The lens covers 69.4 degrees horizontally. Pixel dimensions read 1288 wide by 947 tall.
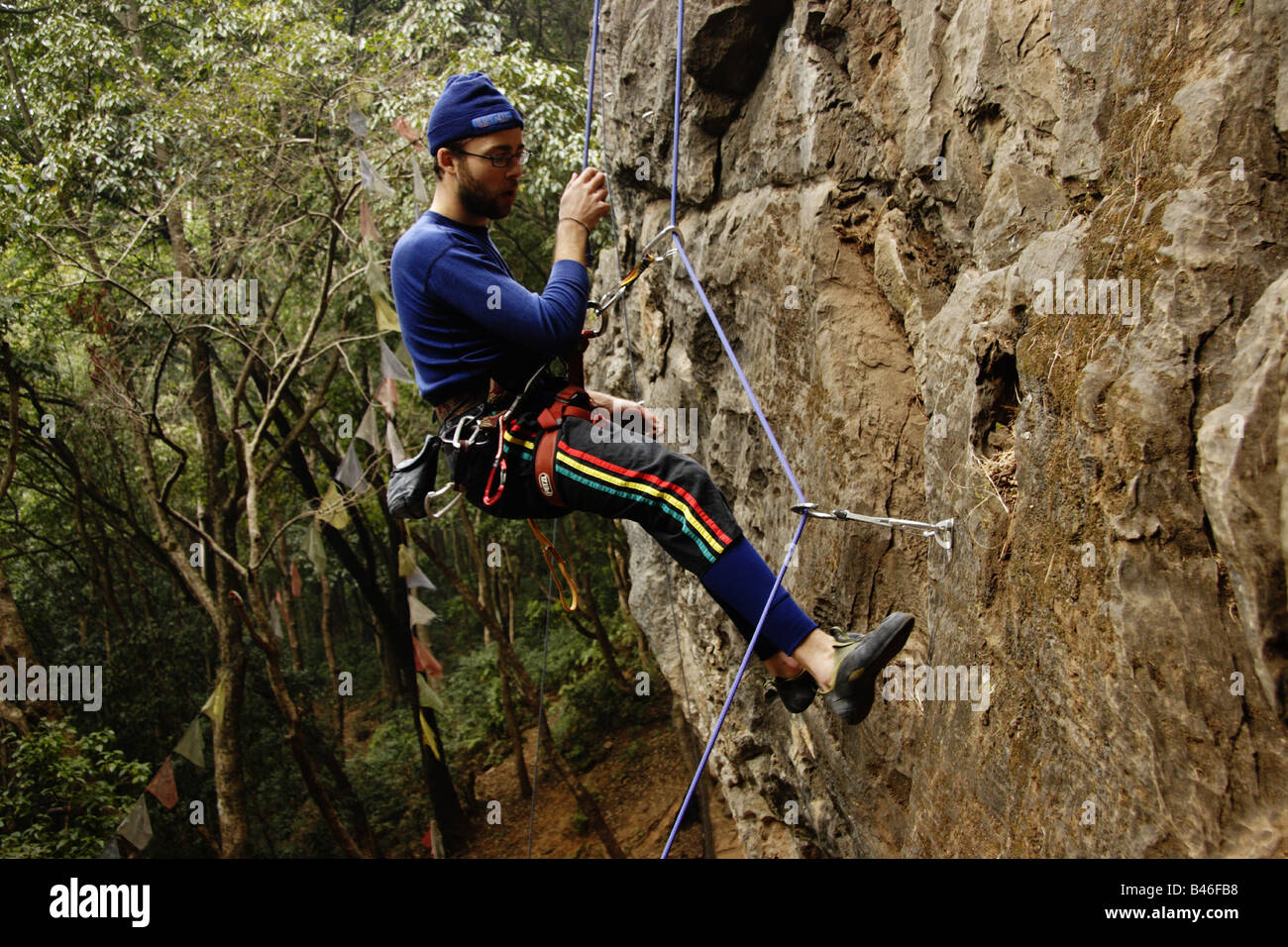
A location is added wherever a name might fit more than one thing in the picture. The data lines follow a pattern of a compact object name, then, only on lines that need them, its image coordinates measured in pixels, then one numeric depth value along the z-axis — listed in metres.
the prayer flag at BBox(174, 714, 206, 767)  8.29
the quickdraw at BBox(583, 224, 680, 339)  3.46
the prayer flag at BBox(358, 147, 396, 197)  8.25
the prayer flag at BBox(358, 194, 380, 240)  8.70
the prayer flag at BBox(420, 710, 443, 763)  11.36
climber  2.80
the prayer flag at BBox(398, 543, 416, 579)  9.98
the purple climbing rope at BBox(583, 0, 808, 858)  2.76
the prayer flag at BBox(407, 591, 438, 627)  9.94
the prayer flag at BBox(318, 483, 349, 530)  8.95
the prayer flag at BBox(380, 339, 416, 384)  8.73
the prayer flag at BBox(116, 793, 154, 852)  7.23
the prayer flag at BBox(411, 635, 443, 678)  10.05
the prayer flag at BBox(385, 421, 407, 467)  8.72
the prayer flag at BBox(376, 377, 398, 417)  8.92
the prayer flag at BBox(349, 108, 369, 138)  8.34
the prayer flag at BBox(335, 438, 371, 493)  9.12
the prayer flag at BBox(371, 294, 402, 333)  8.59
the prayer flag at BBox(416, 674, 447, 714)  10.01
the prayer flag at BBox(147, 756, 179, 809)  7.81
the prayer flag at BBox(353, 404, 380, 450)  9.14
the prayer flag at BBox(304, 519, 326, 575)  9.78
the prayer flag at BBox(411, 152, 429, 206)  8.52
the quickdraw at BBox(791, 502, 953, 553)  2.89
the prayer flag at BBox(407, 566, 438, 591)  9.74
